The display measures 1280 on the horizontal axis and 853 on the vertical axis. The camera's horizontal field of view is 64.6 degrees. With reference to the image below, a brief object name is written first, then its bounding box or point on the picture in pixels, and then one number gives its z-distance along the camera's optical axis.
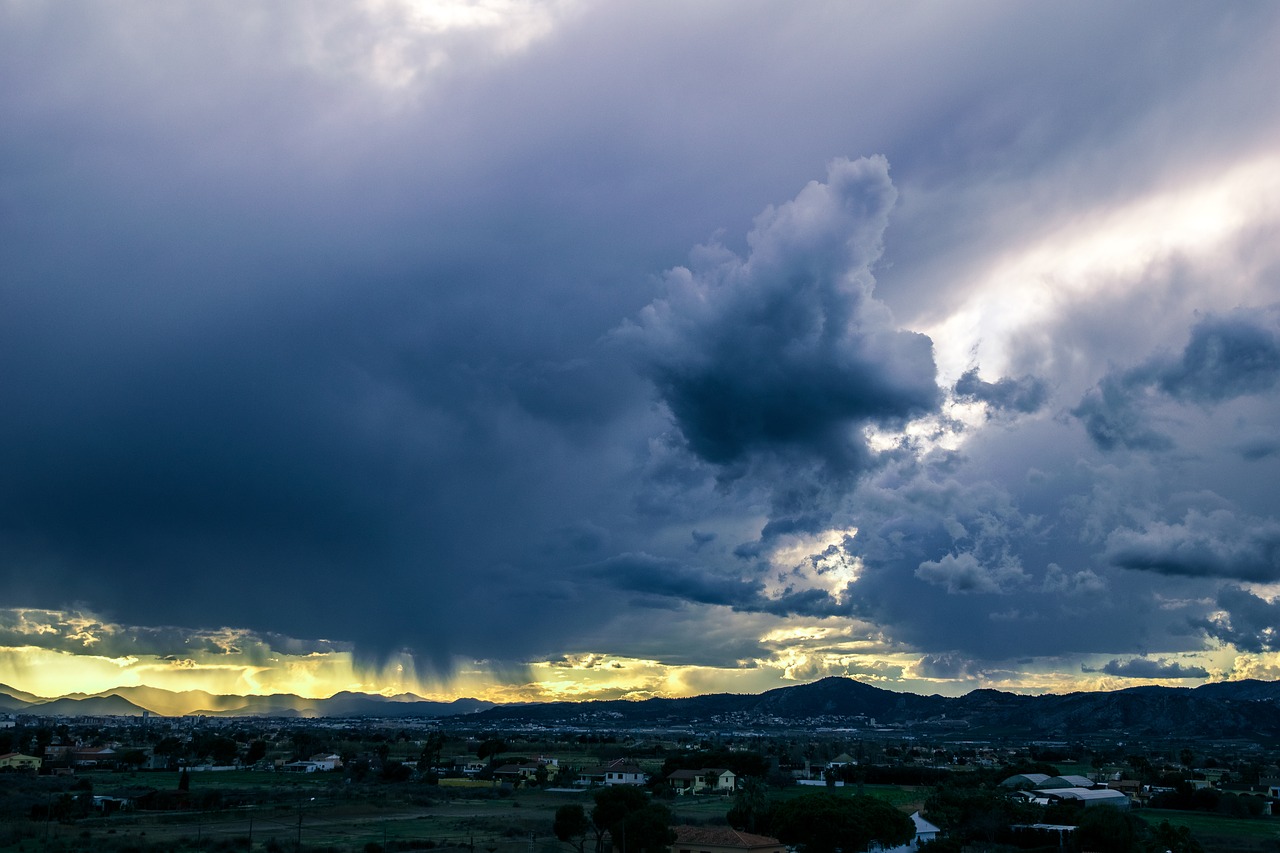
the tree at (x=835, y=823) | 56.22
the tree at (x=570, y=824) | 63.13
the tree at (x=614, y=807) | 61.94
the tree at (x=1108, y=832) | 62.69
